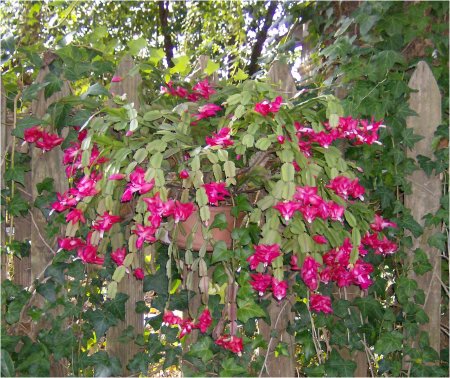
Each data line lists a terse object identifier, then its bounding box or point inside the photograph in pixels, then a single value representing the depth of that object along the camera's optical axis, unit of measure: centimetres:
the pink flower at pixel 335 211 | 157
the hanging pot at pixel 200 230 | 169
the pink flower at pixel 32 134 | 171
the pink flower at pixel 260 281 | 163
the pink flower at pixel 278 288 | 158
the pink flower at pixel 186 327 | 156
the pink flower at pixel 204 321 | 160
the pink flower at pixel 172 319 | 157
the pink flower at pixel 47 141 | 174
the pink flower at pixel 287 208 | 149
